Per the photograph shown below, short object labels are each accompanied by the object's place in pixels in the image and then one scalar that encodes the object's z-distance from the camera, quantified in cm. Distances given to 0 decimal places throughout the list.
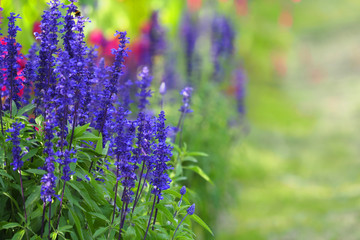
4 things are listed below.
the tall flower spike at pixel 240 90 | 1097
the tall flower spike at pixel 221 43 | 1151
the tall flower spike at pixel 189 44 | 1087
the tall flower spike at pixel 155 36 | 1049
